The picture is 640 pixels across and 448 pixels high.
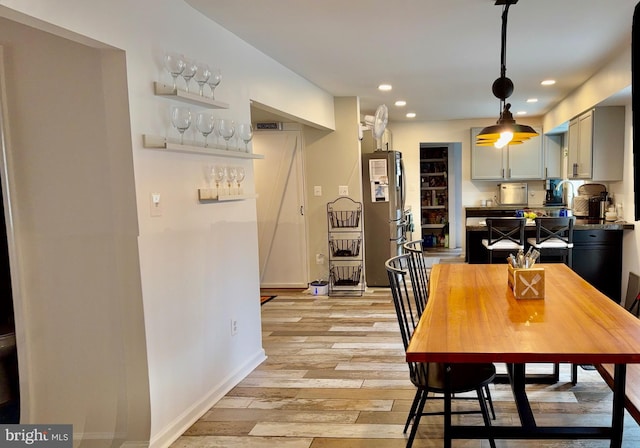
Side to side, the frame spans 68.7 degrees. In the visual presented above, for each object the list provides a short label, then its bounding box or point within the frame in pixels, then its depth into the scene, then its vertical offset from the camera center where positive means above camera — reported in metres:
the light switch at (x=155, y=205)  2.30 -0.04
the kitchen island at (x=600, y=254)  4.75 -0.74
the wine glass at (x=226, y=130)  2.92 +0.41
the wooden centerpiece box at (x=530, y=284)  2.24 -0.48
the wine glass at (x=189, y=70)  2.52 +0.68
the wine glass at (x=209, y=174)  2.81 +0.13
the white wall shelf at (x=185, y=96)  2.36 +0.53
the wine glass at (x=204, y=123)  2.66 +0.41
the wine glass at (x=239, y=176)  3.14 +0.12
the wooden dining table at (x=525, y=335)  1.56 -0.55
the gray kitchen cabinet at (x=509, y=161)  7.33 +0.36
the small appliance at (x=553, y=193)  7.32 -0.17
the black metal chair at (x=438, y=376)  2.03 -0.86
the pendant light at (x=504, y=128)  2.98 +0.36
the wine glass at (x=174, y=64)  2.44 +0.69
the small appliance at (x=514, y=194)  7.54 -0.17
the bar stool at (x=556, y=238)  4.57 -0.55
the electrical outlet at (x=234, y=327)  3.15 -0.90
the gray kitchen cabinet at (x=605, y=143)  4.73 +0.38
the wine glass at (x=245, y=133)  3.18 +0.42
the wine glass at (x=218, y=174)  2.88 +0.13
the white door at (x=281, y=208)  5.96 -0.20
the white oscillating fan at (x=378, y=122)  5.56 +0.82
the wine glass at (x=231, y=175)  3.01 +0.12
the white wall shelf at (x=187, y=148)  2.27 +0.26
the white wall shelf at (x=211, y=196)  2.73 -0.01
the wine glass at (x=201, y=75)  2.63 +0.68
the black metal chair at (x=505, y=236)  4.71 -0.53
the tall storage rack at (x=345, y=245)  5.72 -0.68
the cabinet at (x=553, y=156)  7.31 +0.41
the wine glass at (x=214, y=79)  2.71 +0.67
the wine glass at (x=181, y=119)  2.46 +0.41
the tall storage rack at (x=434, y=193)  9.22 -0.13
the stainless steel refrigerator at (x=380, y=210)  5.85 -0.27
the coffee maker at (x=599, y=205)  5.13 -0.27
